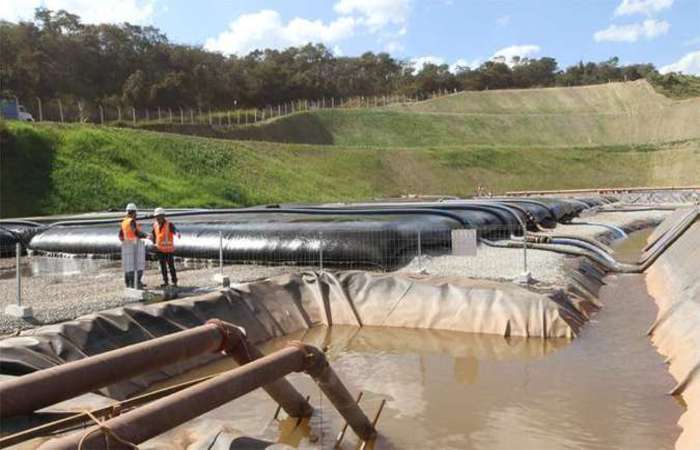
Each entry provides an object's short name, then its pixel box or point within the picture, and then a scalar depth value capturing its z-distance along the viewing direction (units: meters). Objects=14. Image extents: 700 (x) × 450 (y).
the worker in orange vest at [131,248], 10.93
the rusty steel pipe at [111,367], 3.70
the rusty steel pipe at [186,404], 3.23
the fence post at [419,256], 12.10
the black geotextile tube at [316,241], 13.06
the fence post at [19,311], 8.91
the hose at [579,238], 16.44
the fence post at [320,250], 12.46
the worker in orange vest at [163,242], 11.20
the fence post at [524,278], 10.56
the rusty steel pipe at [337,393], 5.34
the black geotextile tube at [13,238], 18.36
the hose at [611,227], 22.89
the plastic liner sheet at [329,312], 7.71
